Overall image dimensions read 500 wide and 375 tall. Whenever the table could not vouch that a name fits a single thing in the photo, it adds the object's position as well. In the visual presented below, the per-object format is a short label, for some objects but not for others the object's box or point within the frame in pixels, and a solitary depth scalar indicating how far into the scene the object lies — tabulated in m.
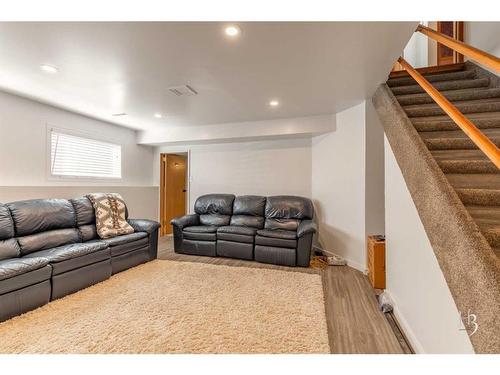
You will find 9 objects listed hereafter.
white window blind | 3.75
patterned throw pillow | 3.40
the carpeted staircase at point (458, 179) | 0.98
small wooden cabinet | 2.83
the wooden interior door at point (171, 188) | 5.77
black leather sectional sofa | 2.13
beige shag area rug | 1.76
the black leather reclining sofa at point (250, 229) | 3.56
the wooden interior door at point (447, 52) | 3.58
